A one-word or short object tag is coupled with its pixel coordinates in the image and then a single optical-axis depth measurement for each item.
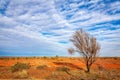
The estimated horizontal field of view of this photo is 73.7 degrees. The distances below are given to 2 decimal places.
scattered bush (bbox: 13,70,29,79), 8.43
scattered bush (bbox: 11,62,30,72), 10.75
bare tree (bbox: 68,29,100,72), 11.33
